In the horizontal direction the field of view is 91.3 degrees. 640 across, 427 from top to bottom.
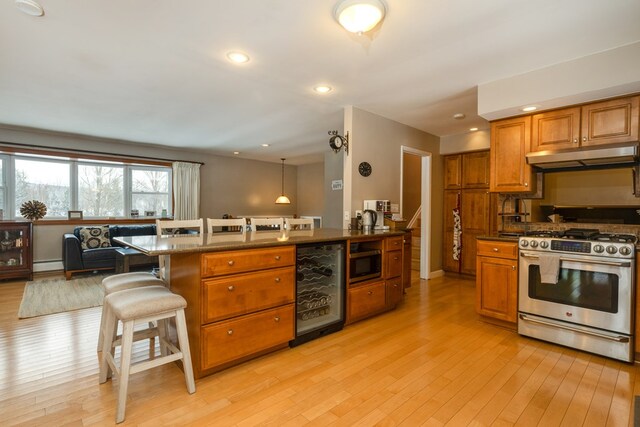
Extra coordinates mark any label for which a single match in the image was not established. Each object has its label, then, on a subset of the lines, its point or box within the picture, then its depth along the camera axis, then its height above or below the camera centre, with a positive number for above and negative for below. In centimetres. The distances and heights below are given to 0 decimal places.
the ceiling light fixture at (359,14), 184 +119
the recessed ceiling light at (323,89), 327 +129
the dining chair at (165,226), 254 -14
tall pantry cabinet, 493 +7
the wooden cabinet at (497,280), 295 -67
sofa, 498 -64
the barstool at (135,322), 171 -67
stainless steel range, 237 -65
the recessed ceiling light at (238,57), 255 +128
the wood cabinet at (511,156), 317 +58
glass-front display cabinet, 470 -63
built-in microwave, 303 -54
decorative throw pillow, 536 -49
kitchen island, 201 -55
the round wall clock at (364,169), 391 +53
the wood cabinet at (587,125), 260 +78
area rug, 350 -111
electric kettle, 371 -10
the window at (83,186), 525 +44
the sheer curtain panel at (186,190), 669 +43
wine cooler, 271 -74
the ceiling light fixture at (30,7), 190 +126
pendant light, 800 +26
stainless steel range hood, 258 +48
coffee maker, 385 +3
